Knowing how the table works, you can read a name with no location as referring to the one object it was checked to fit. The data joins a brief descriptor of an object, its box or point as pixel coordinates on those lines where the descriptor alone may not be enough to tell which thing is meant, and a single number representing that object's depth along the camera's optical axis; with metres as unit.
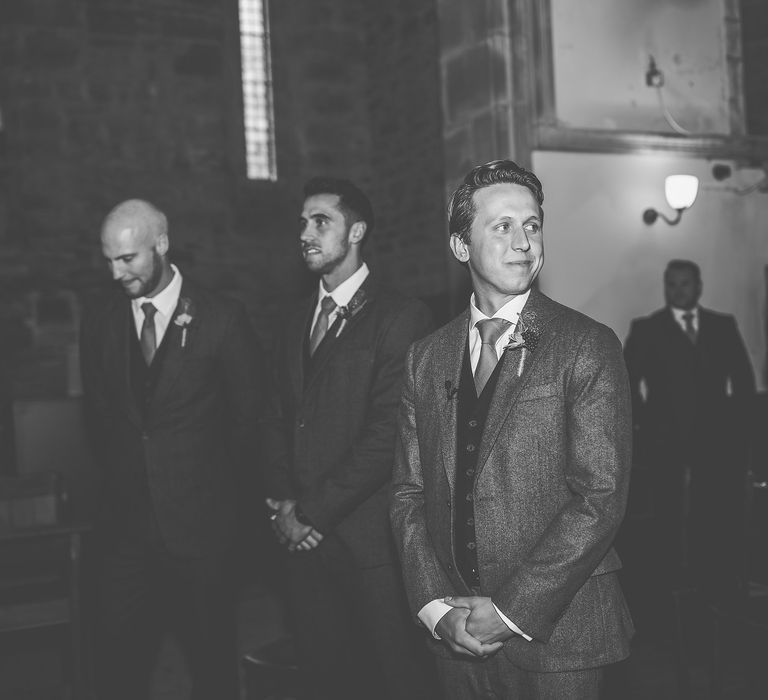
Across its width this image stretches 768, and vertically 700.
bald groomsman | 2.94
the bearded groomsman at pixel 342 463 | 2.76
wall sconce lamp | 6.70
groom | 1.80
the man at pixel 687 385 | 5.12
